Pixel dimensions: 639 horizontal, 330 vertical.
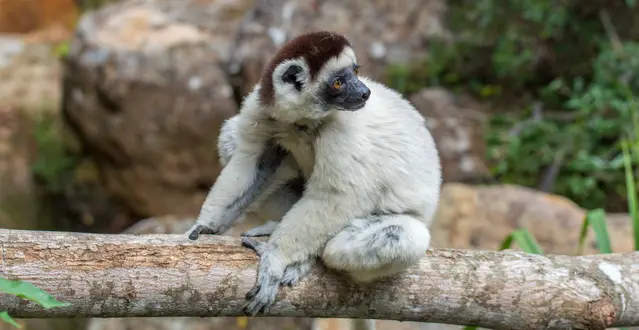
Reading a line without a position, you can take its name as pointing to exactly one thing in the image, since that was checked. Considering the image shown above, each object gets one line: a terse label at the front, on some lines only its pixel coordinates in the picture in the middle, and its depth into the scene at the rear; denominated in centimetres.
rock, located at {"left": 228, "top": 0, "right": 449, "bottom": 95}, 730
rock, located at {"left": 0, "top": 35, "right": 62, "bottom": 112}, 945
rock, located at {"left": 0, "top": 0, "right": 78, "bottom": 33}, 1193
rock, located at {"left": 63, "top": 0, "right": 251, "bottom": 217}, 768
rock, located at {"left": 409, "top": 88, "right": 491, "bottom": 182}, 680
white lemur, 292
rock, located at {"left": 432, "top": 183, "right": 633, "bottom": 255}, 547
